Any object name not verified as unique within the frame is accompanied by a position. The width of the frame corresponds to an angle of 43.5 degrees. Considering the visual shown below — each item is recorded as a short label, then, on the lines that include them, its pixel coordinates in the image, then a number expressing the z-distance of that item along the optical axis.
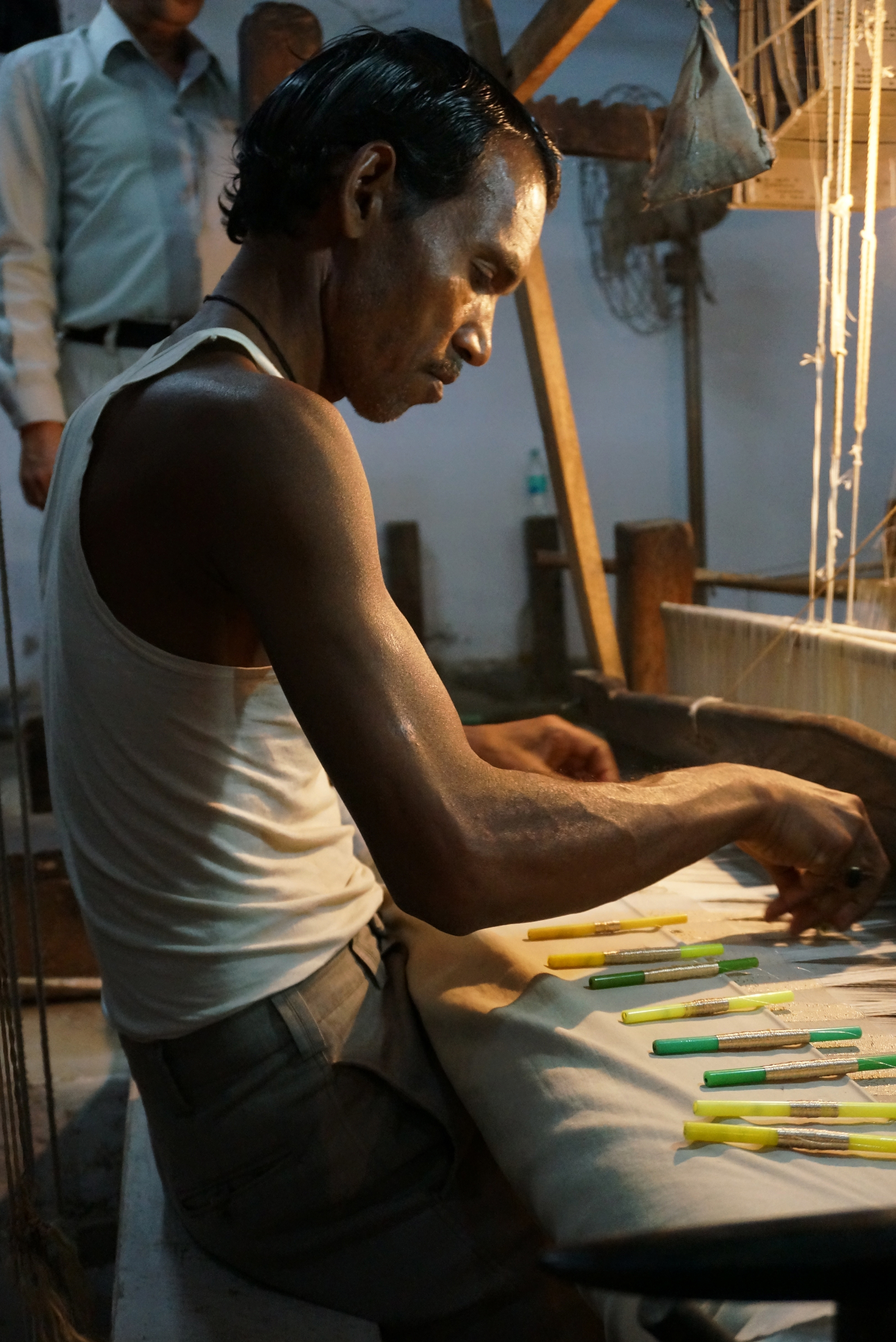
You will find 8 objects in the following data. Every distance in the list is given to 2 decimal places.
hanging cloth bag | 1.49
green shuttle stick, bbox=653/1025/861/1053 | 0.88
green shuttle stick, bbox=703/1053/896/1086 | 0.82
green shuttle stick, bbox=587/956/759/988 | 1.01
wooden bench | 0.98
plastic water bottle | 4.63
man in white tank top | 0.86
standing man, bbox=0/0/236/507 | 2.47
